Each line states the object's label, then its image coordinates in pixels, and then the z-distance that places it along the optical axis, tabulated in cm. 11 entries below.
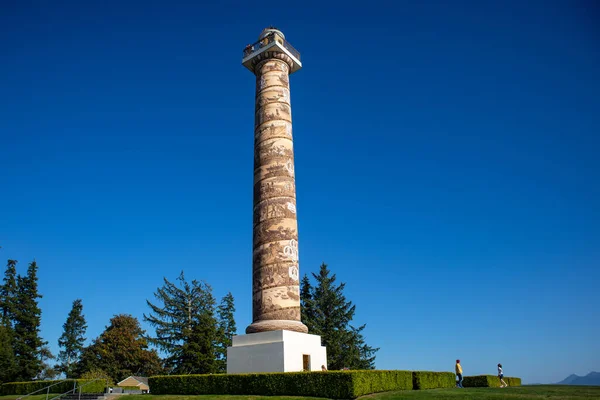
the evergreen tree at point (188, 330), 3603
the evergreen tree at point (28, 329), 3631
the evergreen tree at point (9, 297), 3800
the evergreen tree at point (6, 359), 3281
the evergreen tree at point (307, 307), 3916
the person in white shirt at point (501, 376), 1923
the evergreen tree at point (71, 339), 5203
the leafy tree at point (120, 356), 4075
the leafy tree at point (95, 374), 3644
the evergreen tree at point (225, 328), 3950
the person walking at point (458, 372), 1869
